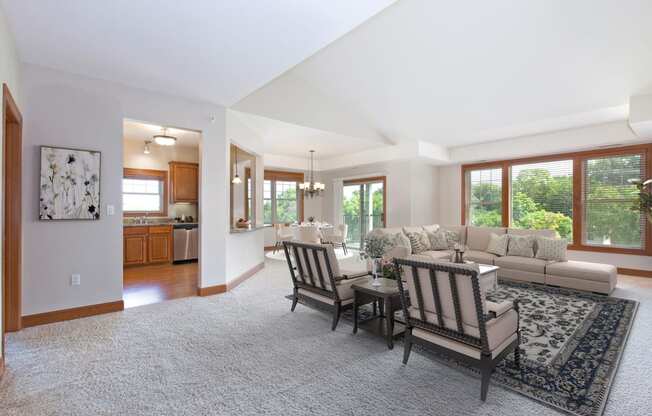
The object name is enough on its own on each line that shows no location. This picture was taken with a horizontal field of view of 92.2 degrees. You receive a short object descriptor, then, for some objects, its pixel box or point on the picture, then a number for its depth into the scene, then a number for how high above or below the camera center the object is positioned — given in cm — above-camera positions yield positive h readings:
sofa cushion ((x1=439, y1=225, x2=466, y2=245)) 630 -46
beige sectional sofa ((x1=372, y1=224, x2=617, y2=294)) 439 -85
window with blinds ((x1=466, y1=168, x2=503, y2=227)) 748 +31
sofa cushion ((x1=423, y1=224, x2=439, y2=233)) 638 -39
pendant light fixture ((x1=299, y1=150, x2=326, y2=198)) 835 +60
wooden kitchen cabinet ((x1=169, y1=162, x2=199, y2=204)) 700 +63
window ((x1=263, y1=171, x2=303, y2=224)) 931 +36
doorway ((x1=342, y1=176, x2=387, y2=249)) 860 +10
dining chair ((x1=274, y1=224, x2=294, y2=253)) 819 -63
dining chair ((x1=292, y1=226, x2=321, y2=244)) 739 -56
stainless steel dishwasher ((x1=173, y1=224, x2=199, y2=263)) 658 -68
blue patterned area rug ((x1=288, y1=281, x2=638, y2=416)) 212 -124
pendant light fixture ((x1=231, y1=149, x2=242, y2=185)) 586 +61
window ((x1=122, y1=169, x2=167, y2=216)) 677 +39
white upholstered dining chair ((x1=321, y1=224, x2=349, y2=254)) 810 -69
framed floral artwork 335 +28
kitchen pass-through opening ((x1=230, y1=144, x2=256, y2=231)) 609 +42
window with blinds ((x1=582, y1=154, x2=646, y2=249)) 572 +14
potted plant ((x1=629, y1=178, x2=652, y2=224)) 504 +15
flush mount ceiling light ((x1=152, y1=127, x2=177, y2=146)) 556 +126
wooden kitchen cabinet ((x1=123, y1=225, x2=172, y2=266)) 609 -70
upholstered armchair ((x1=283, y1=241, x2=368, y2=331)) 316 -73
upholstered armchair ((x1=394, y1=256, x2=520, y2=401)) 205 -77
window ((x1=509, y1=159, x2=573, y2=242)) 646 +28
